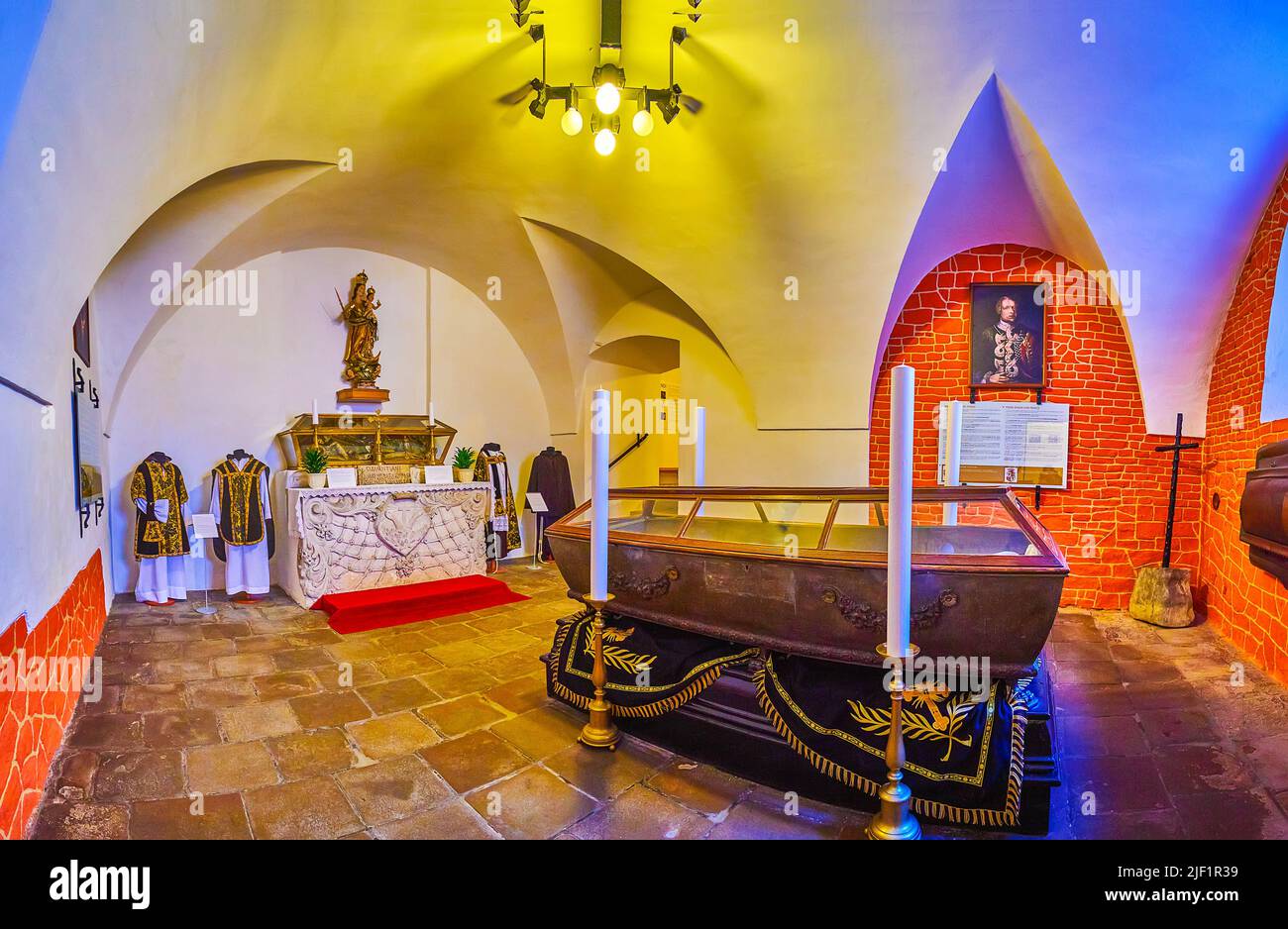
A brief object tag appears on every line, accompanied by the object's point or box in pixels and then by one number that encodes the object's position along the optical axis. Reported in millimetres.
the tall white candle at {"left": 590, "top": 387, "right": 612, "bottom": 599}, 2430
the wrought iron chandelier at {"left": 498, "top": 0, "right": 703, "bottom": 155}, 3717
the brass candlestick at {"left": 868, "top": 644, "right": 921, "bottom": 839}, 1832
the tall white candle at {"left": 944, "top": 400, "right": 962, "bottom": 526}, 2912
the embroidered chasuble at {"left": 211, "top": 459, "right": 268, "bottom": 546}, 5598
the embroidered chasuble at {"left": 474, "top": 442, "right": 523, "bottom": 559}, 6910
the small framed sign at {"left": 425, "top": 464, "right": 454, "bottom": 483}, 6292
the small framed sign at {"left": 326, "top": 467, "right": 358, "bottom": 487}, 5637
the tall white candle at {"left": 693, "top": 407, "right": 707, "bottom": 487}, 3371
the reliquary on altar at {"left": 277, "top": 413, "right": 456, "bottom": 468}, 6289
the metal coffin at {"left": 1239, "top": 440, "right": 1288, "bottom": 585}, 2678
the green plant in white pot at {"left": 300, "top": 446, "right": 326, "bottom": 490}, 5548
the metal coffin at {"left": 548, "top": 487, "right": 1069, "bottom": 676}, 1966
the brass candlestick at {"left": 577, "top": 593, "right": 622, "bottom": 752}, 2643
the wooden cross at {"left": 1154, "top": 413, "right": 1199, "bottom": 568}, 4871
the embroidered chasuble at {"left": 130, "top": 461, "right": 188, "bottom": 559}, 5336
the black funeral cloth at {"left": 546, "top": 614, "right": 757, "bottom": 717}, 2539
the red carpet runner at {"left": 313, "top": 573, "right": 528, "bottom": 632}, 4875
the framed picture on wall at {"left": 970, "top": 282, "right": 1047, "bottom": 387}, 5480
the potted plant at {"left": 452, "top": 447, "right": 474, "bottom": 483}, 6535
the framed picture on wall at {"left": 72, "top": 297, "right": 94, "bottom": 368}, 3992
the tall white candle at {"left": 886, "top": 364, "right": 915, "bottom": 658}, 1734
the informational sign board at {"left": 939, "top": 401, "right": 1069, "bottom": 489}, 5480
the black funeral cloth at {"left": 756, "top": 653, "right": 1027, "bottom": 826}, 2000
